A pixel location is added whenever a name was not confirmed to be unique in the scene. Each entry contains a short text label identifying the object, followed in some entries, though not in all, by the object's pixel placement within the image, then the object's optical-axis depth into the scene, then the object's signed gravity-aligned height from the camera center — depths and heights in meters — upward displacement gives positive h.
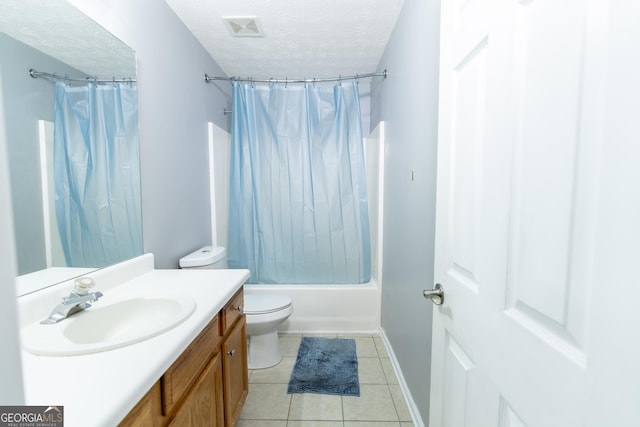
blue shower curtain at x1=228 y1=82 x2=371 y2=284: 2.39 +0.13
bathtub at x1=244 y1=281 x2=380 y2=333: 2.46 -1.05
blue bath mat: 1.76 -1.26
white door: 0.35 -0.03
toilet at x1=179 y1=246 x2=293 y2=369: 1.88 -0.89
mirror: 0.85 +0.24
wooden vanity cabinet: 0.73 -0.66
